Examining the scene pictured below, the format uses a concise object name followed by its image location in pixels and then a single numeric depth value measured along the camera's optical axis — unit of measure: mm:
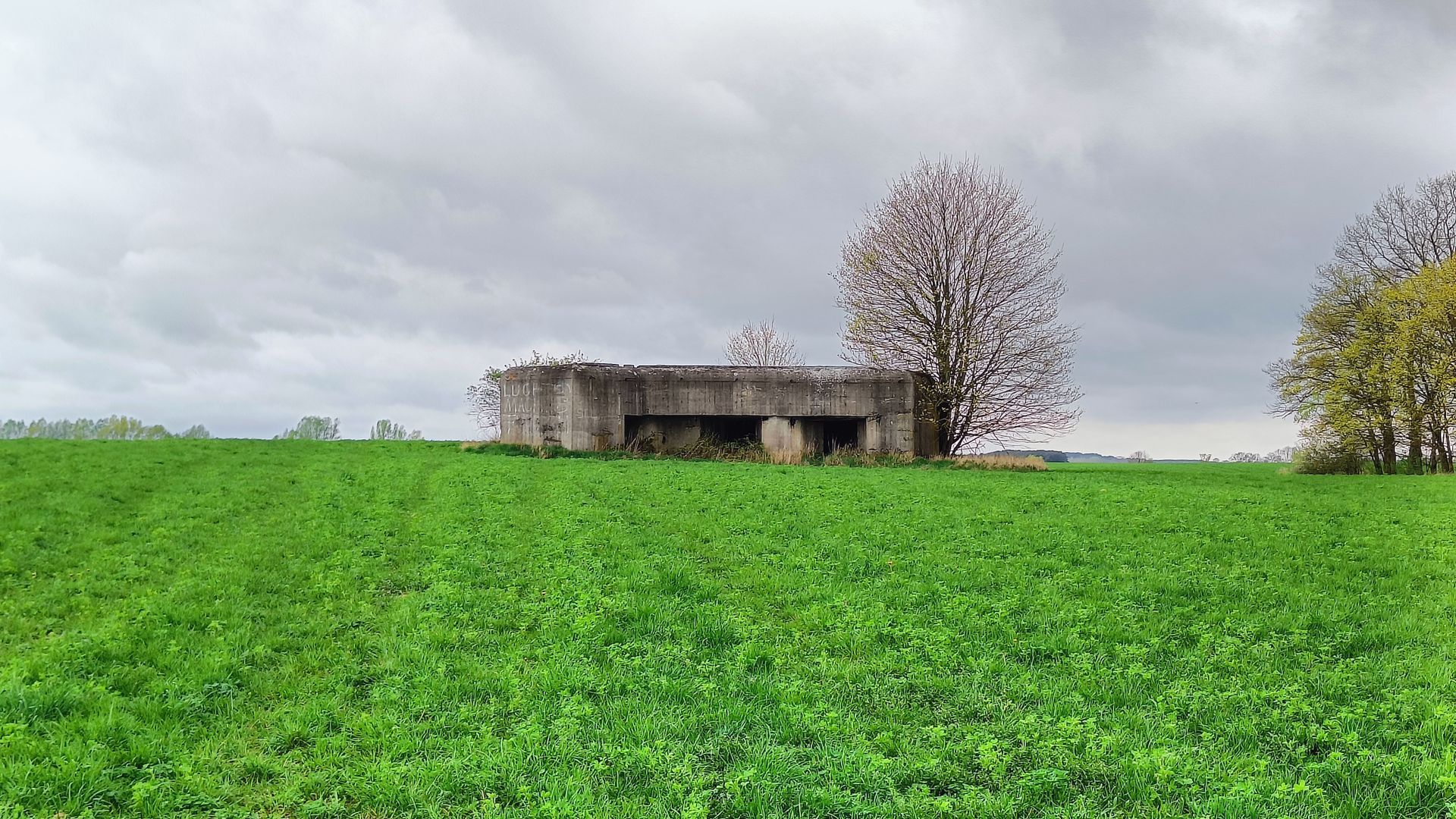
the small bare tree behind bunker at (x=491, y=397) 42438
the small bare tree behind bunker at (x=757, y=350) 50281
